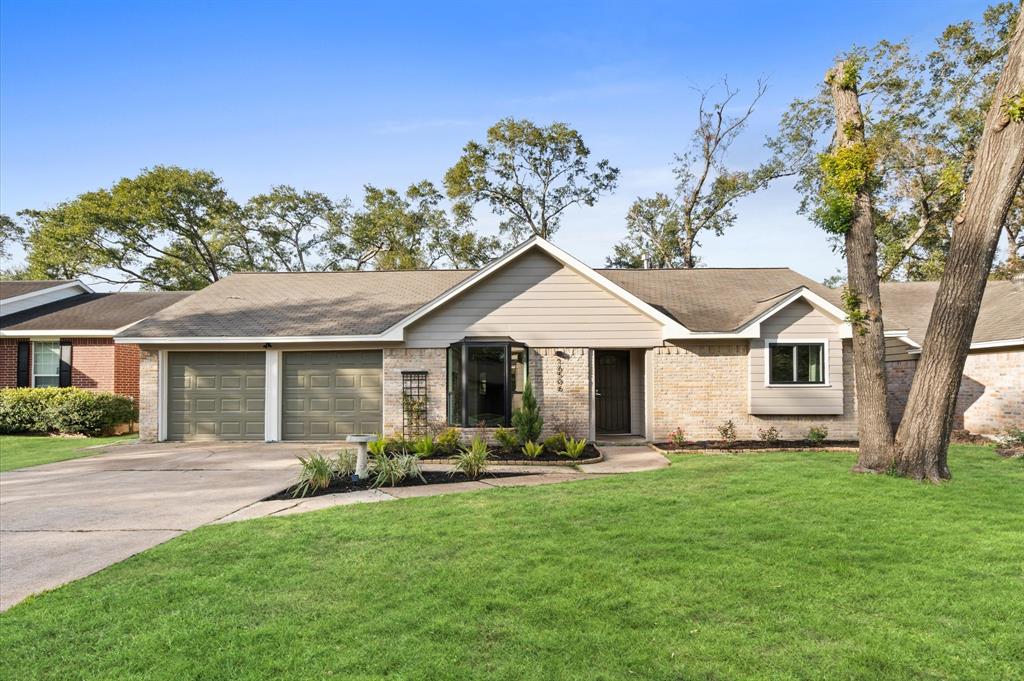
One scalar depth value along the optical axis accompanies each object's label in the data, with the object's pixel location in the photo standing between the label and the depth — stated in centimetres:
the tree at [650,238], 3156
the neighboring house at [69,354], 1792
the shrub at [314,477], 851
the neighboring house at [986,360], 1436
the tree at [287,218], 3391
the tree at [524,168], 3073
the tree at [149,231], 2981
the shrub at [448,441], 1212
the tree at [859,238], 909
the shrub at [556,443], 1228
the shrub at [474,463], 955
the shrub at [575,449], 1156
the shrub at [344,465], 916
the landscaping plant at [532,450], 1164
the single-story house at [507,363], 1362
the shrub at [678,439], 1295
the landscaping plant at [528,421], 1275
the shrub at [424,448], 1169
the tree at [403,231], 3306
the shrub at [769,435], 1346
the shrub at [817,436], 1326
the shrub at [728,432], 1371
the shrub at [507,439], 1258
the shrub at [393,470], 893
